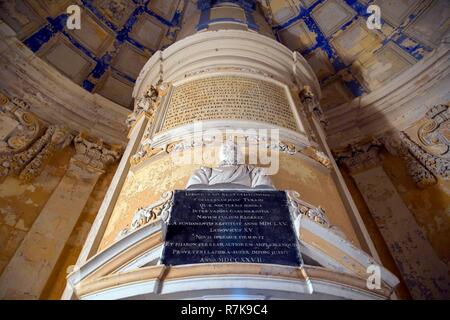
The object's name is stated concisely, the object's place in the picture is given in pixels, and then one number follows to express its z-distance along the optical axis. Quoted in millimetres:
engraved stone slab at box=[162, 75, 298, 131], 3988
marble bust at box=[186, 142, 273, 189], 2898
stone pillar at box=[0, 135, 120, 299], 4184
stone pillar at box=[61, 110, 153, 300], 3002
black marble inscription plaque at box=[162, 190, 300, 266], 2277
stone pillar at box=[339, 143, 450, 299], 4379
